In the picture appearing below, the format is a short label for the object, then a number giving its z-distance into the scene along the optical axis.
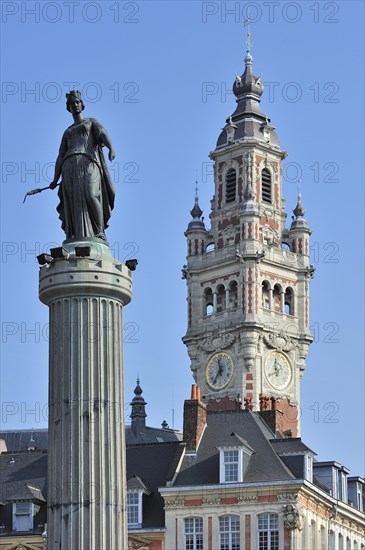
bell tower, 105.56
